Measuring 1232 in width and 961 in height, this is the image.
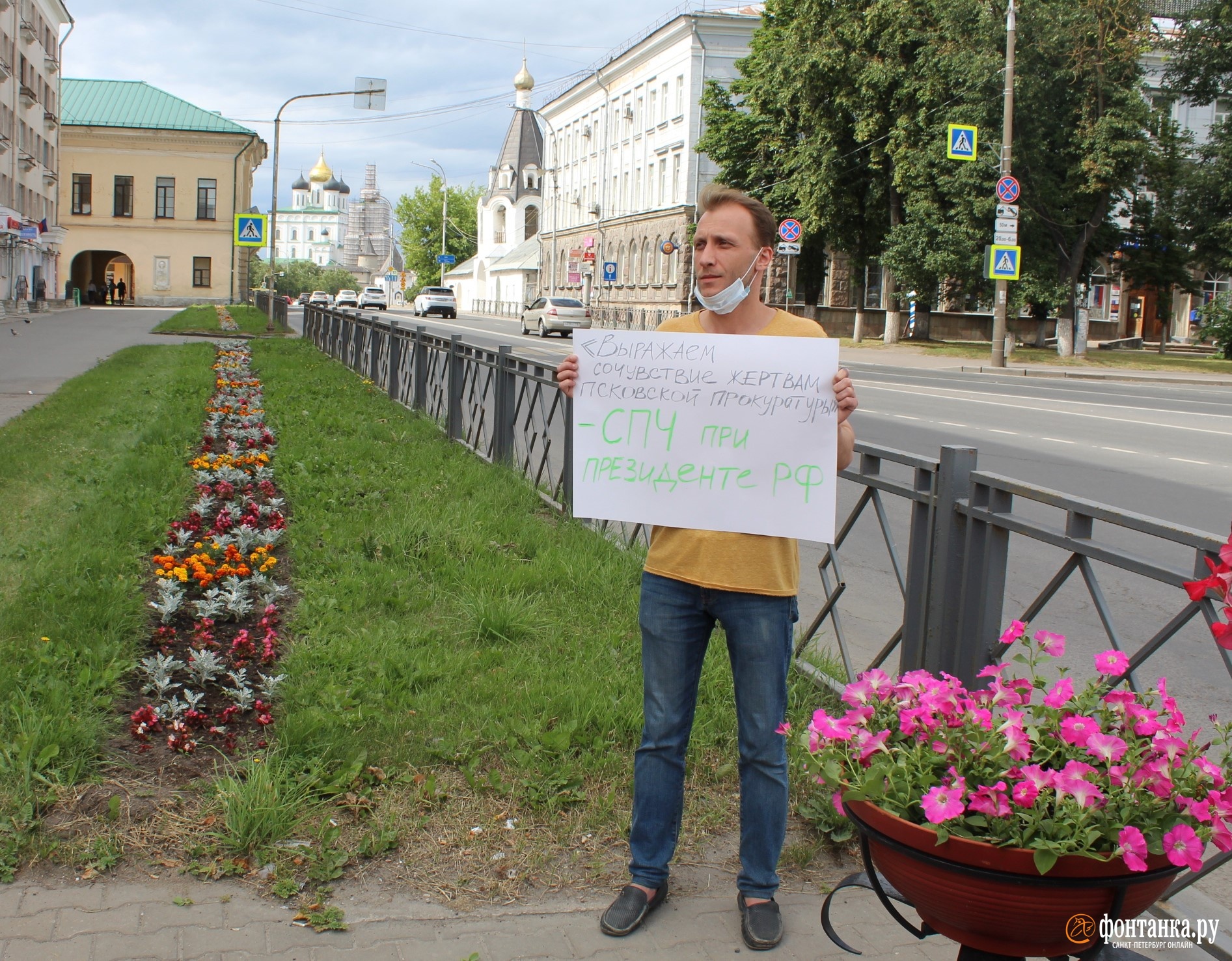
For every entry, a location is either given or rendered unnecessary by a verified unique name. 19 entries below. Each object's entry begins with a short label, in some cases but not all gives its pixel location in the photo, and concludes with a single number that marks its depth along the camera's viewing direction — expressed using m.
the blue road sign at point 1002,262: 27.14
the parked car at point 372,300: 73.38
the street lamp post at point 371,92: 31.59
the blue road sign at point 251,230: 33.44
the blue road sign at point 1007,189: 26.42
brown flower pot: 1.86
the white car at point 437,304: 62.50
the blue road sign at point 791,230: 33.22
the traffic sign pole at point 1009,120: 26.28
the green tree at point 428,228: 117.50
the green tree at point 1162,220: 34.00
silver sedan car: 42.88
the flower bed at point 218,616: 3.97
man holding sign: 2.83
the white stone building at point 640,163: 57.59
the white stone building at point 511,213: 95.62
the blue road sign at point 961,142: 27.11
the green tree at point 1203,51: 33.12
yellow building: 63.97
